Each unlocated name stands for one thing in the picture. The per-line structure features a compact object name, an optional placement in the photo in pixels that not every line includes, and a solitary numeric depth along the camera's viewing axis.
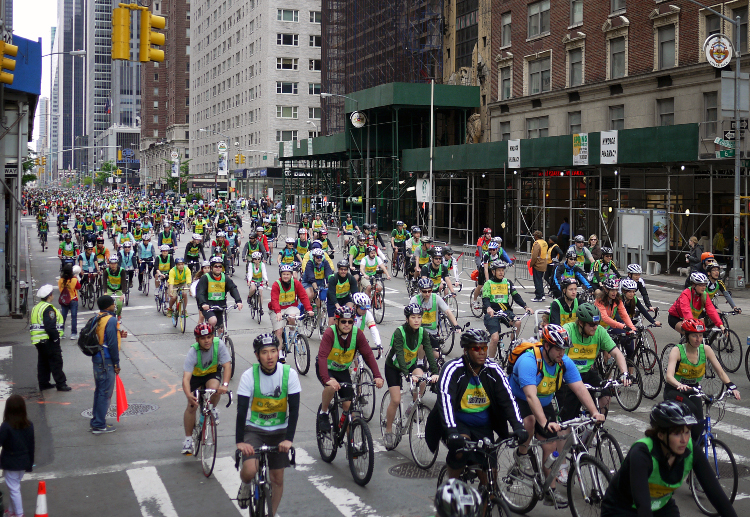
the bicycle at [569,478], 7.14
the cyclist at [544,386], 7.52
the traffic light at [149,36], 13.70
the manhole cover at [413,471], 9.03
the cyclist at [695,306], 12.31
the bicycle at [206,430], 8.96
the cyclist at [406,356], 9.62
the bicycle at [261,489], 6.91
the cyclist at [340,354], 9.23
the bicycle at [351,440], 8.53
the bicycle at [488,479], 6.24
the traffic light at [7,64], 13.45
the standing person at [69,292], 17.52
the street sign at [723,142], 26.50
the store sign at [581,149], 34.22
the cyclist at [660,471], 4.90
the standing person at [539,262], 22.92
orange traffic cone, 5.91
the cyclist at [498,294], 13.95
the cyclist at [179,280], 18.83
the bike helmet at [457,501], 4.38
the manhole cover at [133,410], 11.93
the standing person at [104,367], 10.89
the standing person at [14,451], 7.46
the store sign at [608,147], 32.56
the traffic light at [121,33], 12.95
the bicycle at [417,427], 9.34
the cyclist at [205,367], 9.16
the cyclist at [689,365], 8.52
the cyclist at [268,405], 7.18
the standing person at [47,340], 12.69
